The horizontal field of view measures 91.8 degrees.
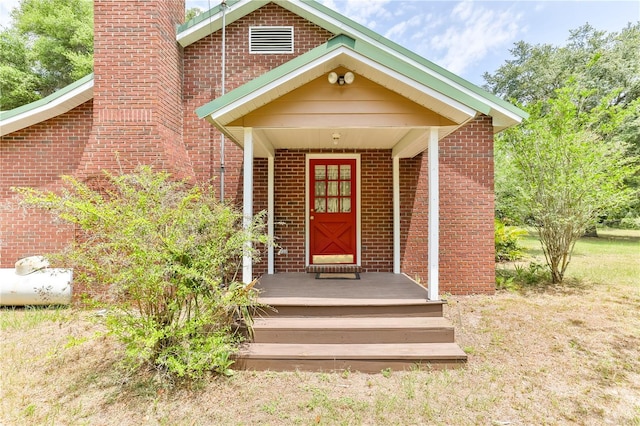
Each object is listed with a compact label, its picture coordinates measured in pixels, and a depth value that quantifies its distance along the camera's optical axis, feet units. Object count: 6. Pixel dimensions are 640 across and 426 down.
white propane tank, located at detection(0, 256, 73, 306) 17.53
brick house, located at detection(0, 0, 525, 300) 18.51
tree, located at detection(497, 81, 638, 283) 20.89
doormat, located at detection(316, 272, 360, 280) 18.83
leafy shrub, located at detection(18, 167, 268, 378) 10.34
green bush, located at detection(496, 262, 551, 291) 22.40
